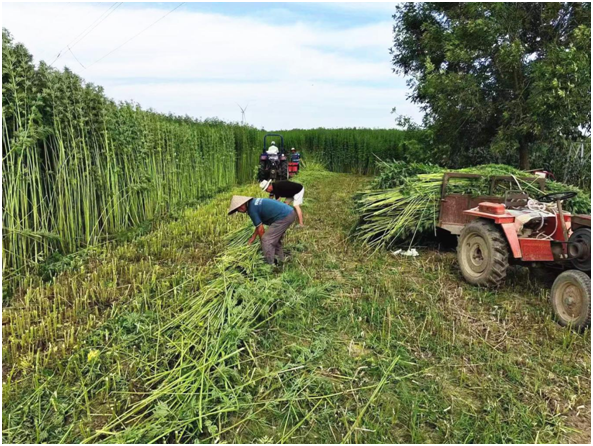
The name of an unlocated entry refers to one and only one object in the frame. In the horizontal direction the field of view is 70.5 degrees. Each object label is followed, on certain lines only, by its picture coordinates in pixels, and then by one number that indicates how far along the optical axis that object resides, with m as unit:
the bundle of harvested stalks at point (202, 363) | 2.46
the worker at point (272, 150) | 12.85
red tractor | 3.77
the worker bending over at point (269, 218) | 5.14
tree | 9.80
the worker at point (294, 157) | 16.43
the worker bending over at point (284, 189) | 6.34
